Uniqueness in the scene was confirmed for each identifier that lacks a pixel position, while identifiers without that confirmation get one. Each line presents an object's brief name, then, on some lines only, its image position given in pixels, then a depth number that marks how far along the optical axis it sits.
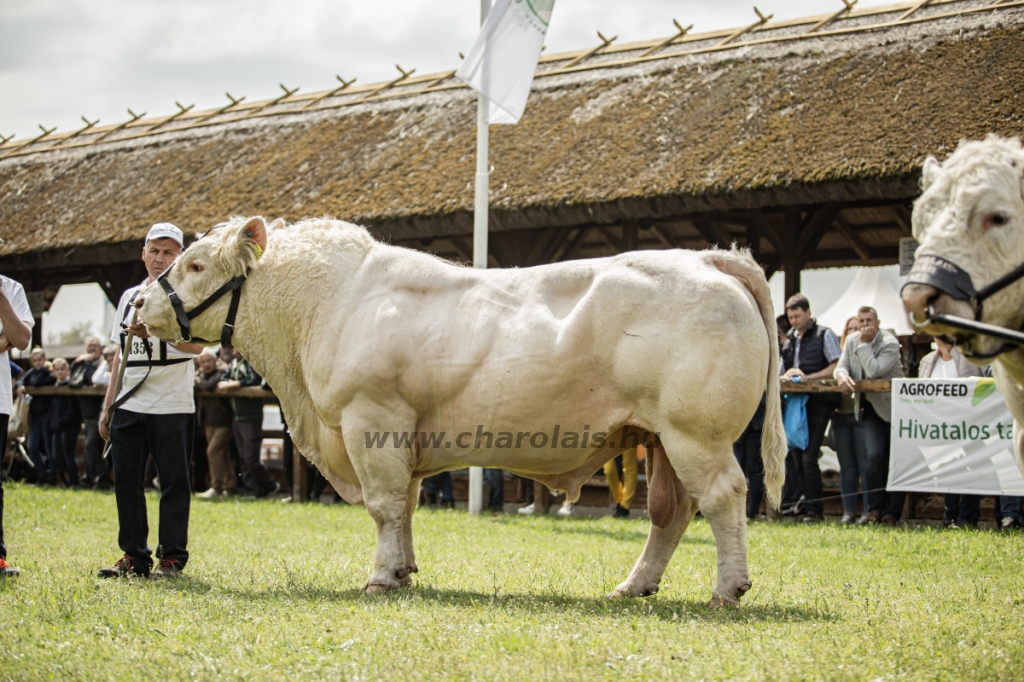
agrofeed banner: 9.90
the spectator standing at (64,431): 16.56
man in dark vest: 11.12
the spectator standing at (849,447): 10.92
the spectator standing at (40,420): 16.94
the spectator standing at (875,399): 10.69
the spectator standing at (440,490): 13.37
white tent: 20.52
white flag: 11.98
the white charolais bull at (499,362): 5.39
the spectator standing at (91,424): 15.67
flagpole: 12.13
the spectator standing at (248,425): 14.40
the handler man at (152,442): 6.72
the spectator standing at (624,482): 11.74
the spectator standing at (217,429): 14.77
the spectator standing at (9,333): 6.40
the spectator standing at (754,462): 11.13
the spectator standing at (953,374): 10.29
